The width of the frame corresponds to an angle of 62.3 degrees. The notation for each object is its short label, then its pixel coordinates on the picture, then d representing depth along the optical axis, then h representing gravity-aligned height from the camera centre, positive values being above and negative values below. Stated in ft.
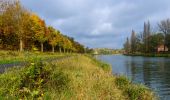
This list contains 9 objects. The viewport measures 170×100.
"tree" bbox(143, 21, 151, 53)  209.96 +25.06
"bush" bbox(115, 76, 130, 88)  24.66 -5.42
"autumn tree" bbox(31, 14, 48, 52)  97.09 +15.72
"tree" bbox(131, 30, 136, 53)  254.26 +15.44
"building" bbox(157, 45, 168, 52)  185.79 +4.61
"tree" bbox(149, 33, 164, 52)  193.52 +15.34
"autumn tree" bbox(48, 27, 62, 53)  123.61 +12.93
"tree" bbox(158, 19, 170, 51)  185.83 +31.39
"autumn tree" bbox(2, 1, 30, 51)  78.63 +17.59
